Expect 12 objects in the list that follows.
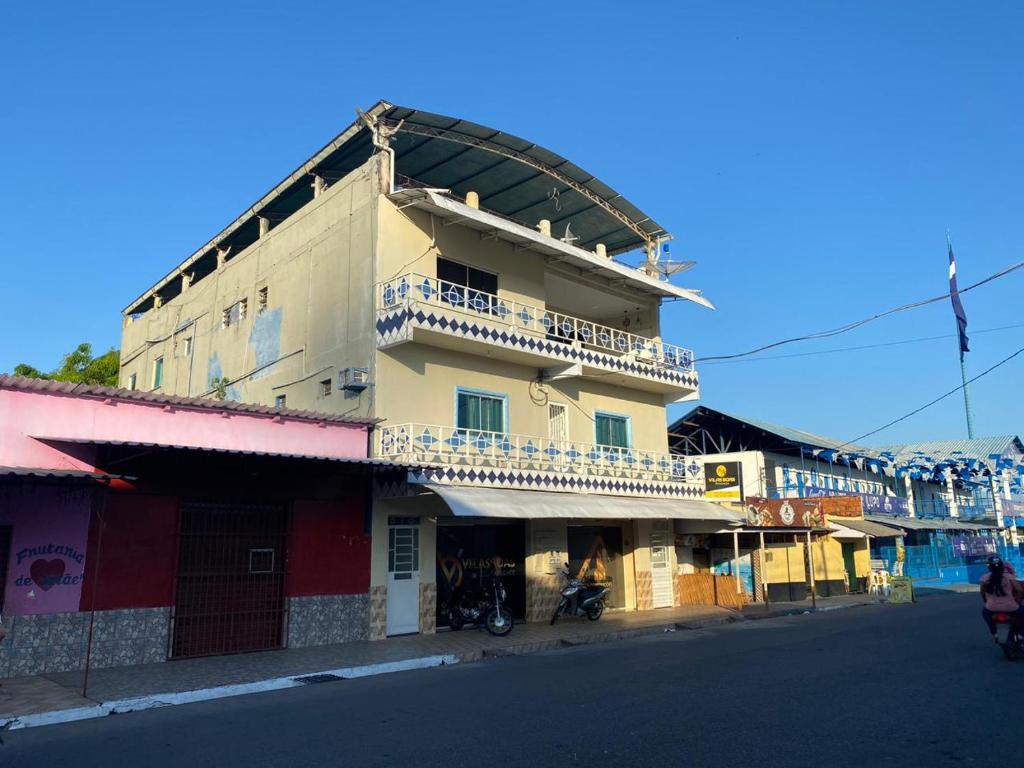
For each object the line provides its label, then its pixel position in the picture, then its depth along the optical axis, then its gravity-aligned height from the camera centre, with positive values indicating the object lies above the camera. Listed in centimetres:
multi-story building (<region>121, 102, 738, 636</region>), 1683 +504
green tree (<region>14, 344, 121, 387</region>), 3216 +786
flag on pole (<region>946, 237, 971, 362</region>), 1831 +516
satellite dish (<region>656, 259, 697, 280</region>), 2405 +856
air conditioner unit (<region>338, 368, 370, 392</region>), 1666 +368
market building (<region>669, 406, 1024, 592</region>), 3325 +306
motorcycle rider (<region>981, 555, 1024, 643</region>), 1126 -78
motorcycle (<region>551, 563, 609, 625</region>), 1902 -123
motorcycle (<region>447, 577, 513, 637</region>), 1700 -120
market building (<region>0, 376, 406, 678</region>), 1189 +49
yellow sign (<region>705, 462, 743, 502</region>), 2933 +244
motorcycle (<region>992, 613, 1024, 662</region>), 1123 -145
